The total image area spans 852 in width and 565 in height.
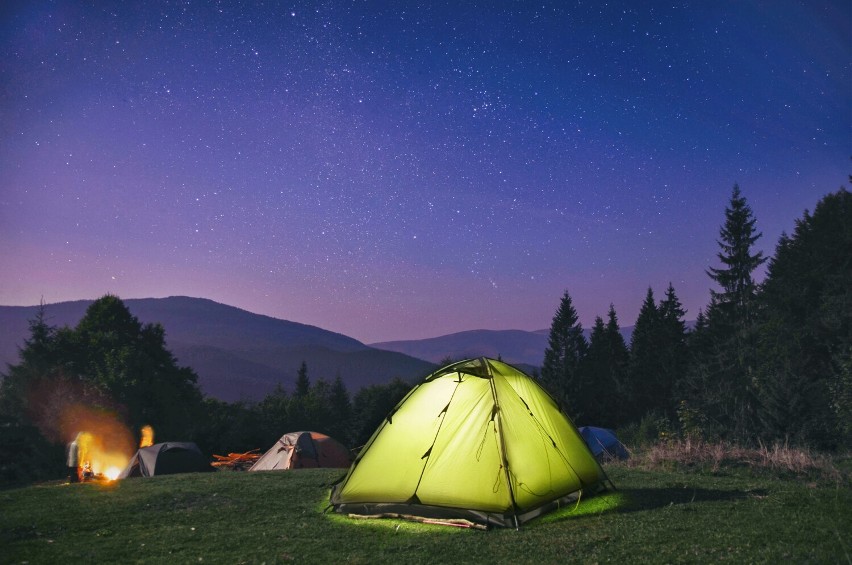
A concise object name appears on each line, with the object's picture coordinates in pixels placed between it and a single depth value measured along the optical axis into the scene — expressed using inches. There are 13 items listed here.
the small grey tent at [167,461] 732.7
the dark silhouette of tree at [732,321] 1785.2
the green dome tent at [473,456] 297.0
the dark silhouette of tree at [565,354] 2456.9
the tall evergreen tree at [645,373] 2415.1
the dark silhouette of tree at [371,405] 2180.1
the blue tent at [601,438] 1079.8
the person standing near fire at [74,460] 634.8
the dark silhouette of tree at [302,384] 3267.7
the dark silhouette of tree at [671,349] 2357.3
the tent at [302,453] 772.6
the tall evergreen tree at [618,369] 2449.6
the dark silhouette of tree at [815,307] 1191.6
